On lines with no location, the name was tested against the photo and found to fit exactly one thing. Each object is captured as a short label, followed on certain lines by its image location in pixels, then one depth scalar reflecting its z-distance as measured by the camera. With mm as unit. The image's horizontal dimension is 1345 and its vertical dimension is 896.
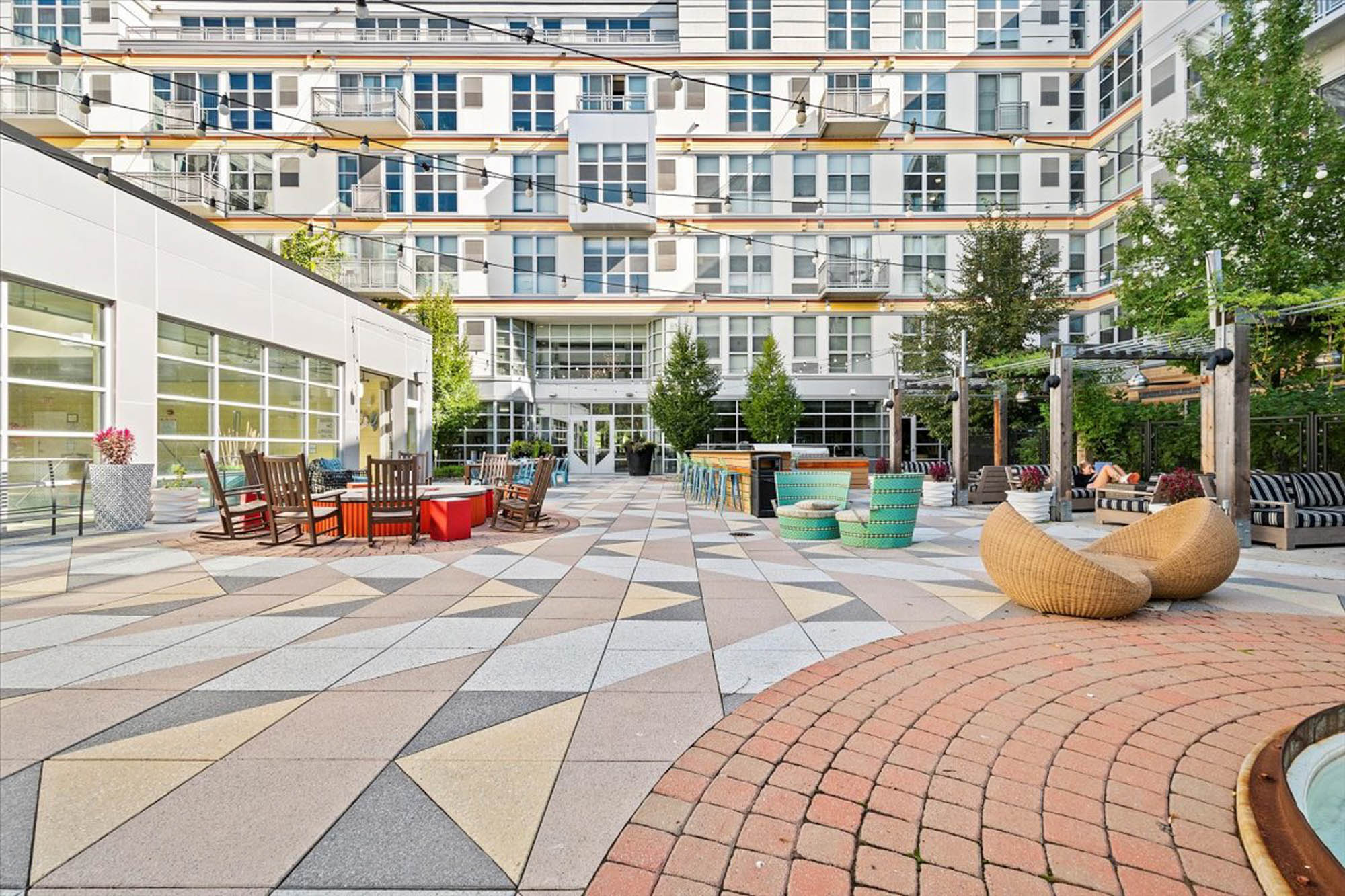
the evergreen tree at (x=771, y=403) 24812
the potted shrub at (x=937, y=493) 15172
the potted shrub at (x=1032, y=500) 12297
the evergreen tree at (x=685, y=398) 24703
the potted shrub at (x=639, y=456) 28891
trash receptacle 12273
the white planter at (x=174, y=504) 10961
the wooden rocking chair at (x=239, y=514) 8961
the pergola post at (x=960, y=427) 16047
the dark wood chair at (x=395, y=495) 8633
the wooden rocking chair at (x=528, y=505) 10148
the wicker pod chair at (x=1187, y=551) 5262
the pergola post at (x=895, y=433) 18719
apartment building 27531
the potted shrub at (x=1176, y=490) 9930
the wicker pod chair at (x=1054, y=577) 4711
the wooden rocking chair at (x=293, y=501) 8438
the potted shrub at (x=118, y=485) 10031
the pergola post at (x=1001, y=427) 17797
